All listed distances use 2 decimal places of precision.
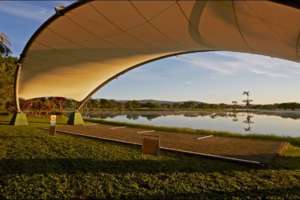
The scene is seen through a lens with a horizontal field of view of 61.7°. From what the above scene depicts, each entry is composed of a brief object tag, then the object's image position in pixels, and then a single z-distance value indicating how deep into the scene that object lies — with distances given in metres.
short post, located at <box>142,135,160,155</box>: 7.27
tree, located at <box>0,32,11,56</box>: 22.80
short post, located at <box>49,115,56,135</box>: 11.18
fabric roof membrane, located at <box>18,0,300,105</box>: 5.68
